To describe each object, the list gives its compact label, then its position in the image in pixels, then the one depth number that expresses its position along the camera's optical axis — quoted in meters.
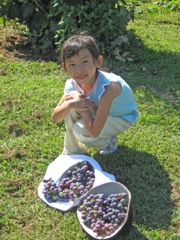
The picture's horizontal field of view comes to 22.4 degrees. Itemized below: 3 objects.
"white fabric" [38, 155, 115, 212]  3.08
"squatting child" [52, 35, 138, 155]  3.23
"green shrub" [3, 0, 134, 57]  5.51
